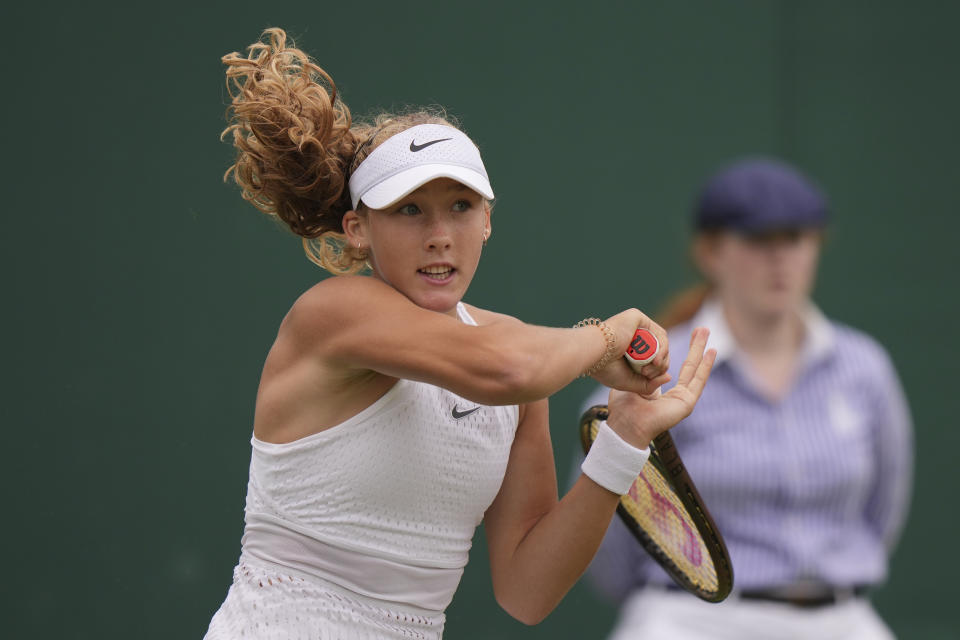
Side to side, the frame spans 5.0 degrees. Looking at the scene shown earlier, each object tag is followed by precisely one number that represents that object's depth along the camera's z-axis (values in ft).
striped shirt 44.34
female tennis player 41.53
